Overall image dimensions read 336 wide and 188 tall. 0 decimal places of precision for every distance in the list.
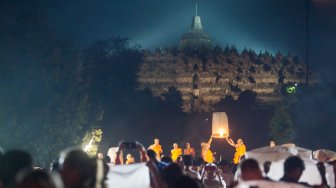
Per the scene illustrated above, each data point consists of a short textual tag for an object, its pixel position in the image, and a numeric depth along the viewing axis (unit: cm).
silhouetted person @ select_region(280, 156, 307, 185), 673
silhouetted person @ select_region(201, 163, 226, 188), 1109
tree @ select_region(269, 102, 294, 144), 4128
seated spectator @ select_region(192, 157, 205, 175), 1713
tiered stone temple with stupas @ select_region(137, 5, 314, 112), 5147
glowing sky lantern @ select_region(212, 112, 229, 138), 2414
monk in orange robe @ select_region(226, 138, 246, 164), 2481
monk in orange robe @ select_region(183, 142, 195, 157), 2547
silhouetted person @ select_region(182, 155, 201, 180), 1269
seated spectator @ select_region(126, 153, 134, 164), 2141
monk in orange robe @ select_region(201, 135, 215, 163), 2481
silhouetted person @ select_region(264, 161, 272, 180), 945
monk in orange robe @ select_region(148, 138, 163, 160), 2561
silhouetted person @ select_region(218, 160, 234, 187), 1930
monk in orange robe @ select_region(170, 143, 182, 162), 2583
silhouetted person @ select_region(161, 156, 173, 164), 894
